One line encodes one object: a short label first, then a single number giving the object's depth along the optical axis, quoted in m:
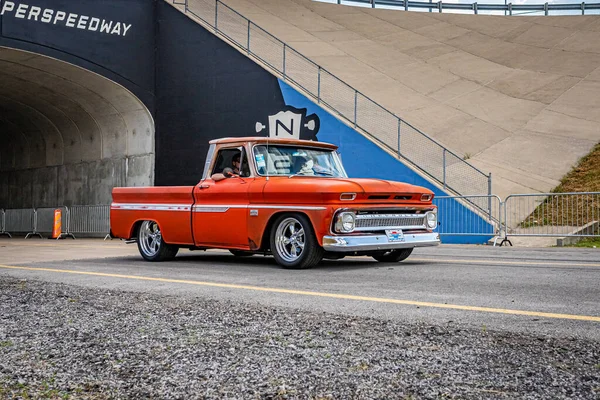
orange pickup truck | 9.02
